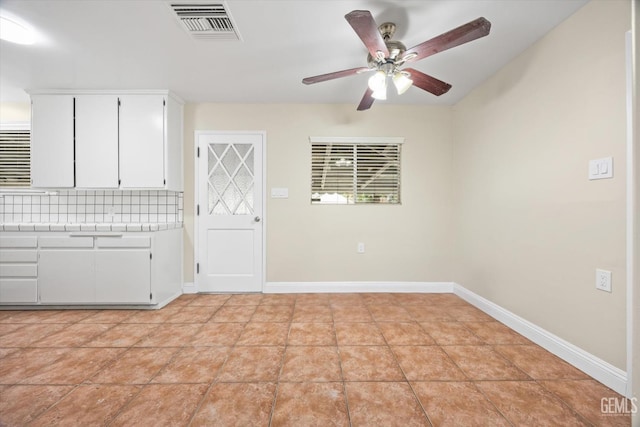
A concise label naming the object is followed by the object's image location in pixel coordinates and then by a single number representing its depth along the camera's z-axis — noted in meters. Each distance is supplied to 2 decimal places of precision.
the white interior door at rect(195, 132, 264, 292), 3.36
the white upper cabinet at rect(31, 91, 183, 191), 2.96
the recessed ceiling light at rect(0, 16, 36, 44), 1.84
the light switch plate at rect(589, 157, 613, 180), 1.57
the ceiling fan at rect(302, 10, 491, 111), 1.44
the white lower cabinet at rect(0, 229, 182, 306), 2.73
